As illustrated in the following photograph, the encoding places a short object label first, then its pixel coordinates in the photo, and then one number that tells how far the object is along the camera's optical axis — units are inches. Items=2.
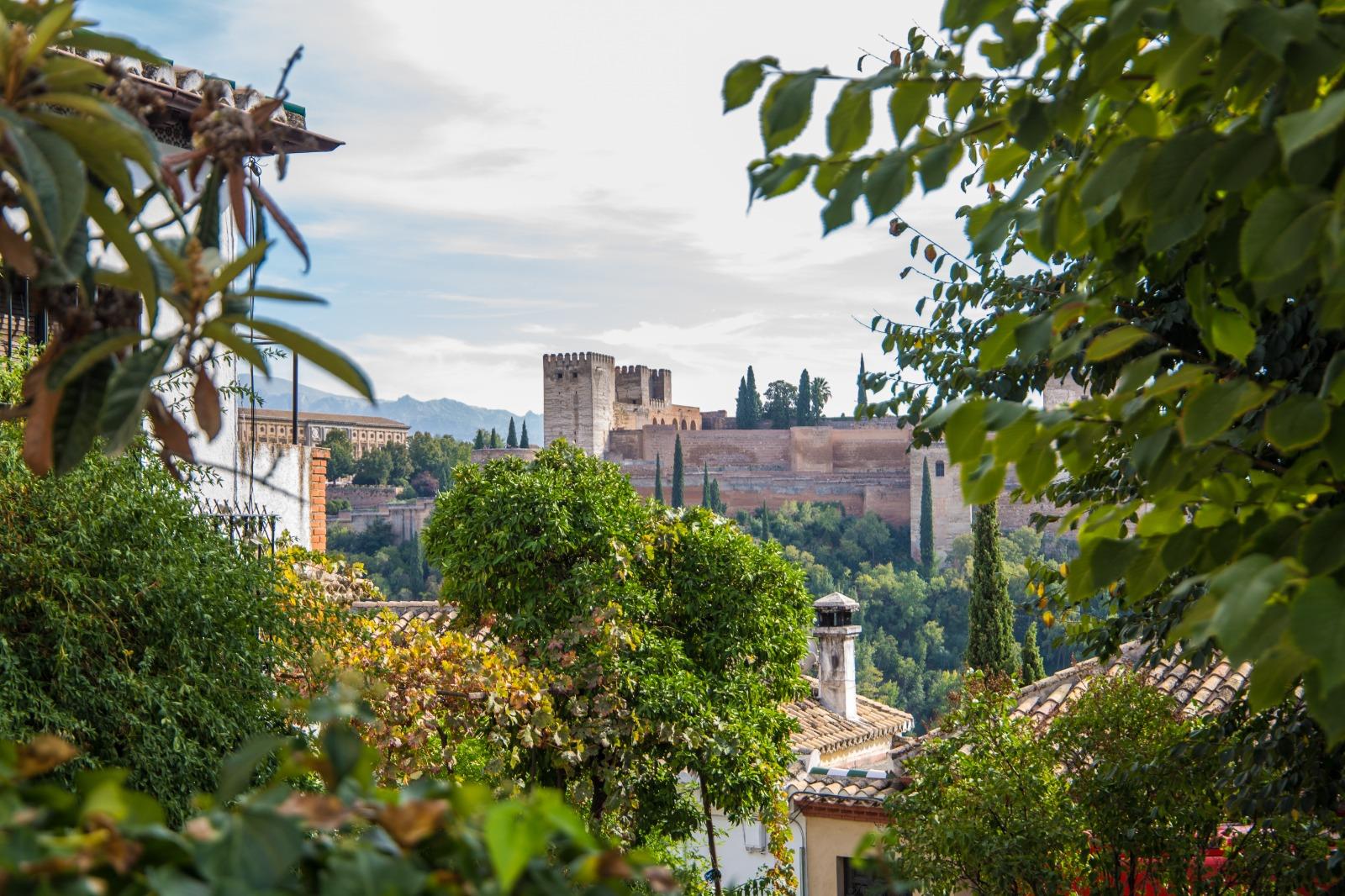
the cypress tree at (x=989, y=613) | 728.3
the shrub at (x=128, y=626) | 147.3
